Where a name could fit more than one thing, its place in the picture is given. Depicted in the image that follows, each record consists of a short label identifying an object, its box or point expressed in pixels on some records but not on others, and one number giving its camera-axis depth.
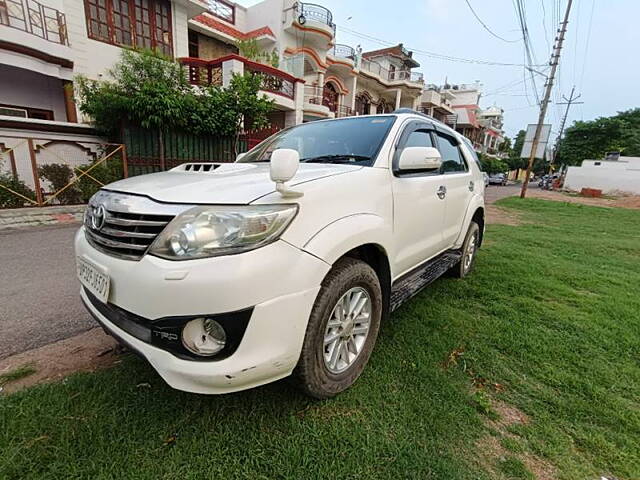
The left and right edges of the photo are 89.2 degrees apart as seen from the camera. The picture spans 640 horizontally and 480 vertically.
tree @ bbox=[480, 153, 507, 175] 37.58
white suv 1.30
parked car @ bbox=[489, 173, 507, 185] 33.36
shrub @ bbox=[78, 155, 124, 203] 7.81
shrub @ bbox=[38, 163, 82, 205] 7.41
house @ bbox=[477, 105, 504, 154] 55.18
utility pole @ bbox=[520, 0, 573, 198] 16.42
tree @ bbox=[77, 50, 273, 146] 7.75
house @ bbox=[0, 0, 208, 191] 7.36
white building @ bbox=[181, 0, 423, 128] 12.73
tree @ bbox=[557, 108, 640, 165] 35.16
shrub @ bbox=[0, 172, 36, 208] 6.70
